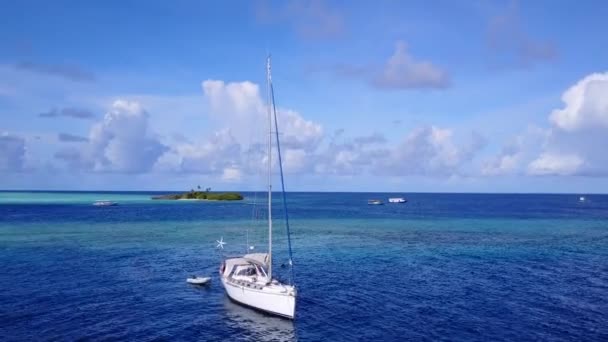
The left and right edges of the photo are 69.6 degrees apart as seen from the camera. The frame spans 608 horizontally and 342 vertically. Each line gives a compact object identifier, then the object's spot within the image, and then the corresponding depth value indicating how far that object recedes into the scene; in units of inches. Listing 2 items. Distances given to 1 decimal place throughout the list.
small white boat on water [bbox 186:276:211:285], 1950.1
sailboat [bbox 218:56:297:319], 1492.4
